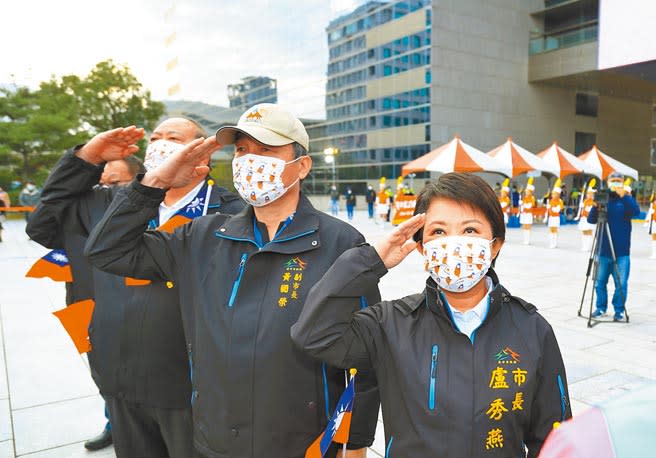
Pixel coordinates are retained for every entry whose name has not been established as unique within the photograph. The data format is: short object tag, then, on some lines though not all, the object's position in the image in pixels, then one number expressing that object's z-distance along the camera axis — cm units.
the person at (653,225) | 1216
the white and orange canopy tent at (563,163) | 2182
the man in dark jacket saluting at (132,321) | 230
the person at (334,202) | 2920
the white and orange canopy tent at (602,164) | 2323
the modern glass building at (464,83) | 3341
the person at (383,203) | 2192
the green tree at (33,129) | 2789
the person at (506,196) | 1919
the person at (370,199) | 2613
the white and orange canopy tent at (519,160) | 2020
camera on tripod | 652
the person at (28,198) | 1902
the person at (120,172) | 372
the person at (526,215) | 1568
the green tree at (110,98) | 3419
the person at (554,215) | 1430
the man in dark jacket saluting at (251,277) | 182
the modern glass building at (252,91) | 4584
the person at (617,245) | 690
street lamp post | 3031
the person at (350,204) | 2571
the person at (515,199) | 2378
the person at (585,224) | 1317
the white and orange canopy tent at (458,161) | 1845
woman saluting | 158
